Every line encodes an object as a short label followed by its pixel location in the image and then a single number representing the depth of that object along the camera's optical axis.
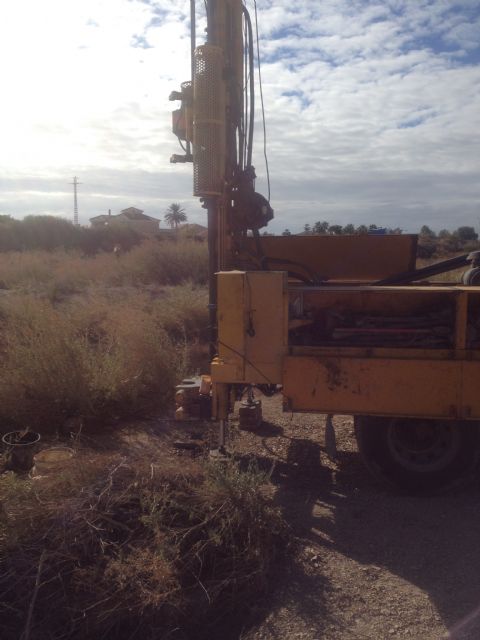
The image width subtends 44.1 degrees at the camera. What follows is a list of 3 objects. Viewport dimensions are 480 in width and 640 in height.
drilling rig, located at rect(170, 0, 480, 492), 4.66
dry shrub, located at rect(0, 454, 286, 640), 3.37
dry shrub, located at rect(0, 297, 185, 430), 6.53
